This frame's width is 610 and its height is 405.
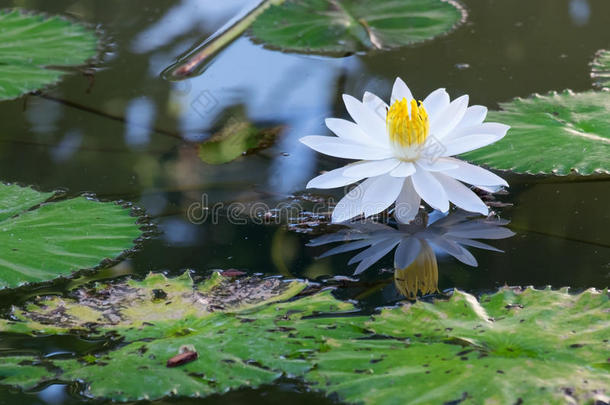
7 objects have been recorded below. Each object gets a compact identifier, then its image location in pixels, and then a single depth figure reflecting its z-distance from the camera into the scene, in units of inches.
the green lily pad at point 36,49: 136.2
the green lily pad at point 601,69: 134.5
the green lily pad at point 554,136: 129.3
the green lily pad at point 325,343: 121.9
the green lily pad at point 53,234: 126.2
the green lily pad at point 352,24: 139.1
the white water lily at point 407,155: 127.2
